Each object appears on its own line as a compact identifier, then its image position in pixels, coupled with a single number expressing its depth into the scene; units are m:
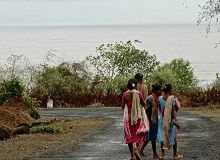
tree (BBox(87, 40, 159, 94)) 43.00
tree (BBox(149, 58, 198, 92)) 37.19
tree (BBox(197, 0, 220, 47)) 22.11
